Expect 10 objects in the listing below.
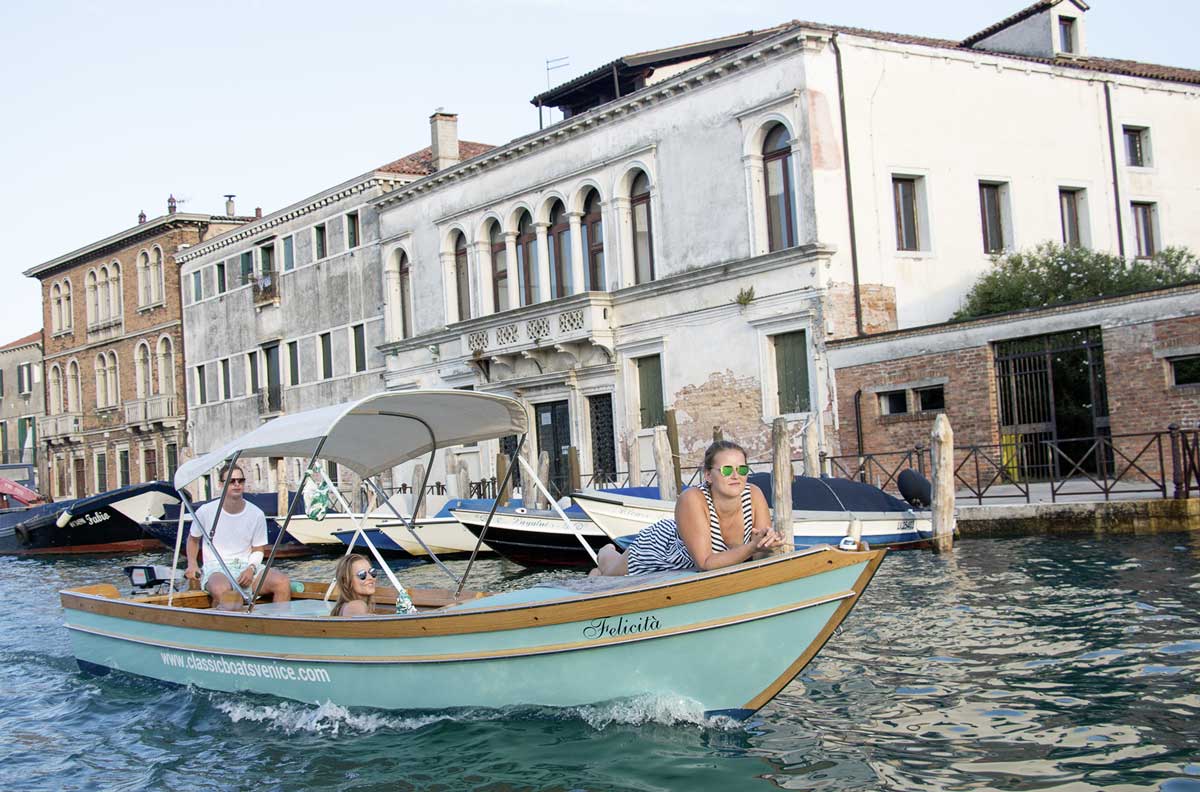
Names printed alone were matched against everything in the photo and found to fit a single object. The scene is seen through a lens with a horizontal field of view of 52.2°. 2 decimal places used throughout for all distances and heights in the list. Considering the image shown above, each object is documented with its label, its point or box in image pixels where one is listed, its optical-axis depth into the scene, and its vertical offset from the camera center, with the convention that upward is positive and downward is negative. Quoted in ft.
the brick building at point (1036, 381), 49.16 +2.39
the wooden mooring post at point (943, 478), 45.27 -1.43
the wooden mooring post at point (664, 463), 53.64 -0.27
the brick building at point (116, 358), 123.24 +14.52
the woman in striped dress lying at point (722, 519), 20.18 -1.12
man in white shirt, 29.96 -1.59
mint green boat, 19.97 -3.08
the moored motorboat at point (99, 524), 81.46 -2.06
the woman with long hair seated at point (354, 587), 24.67 -2.27
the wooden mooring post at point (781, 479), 43.21 -1.02
